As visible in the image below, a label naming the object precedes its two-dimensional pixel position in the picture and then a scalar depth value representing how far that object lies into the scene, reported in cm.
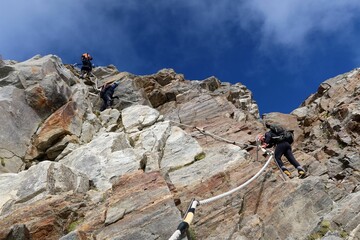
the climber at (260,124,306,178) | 1855
